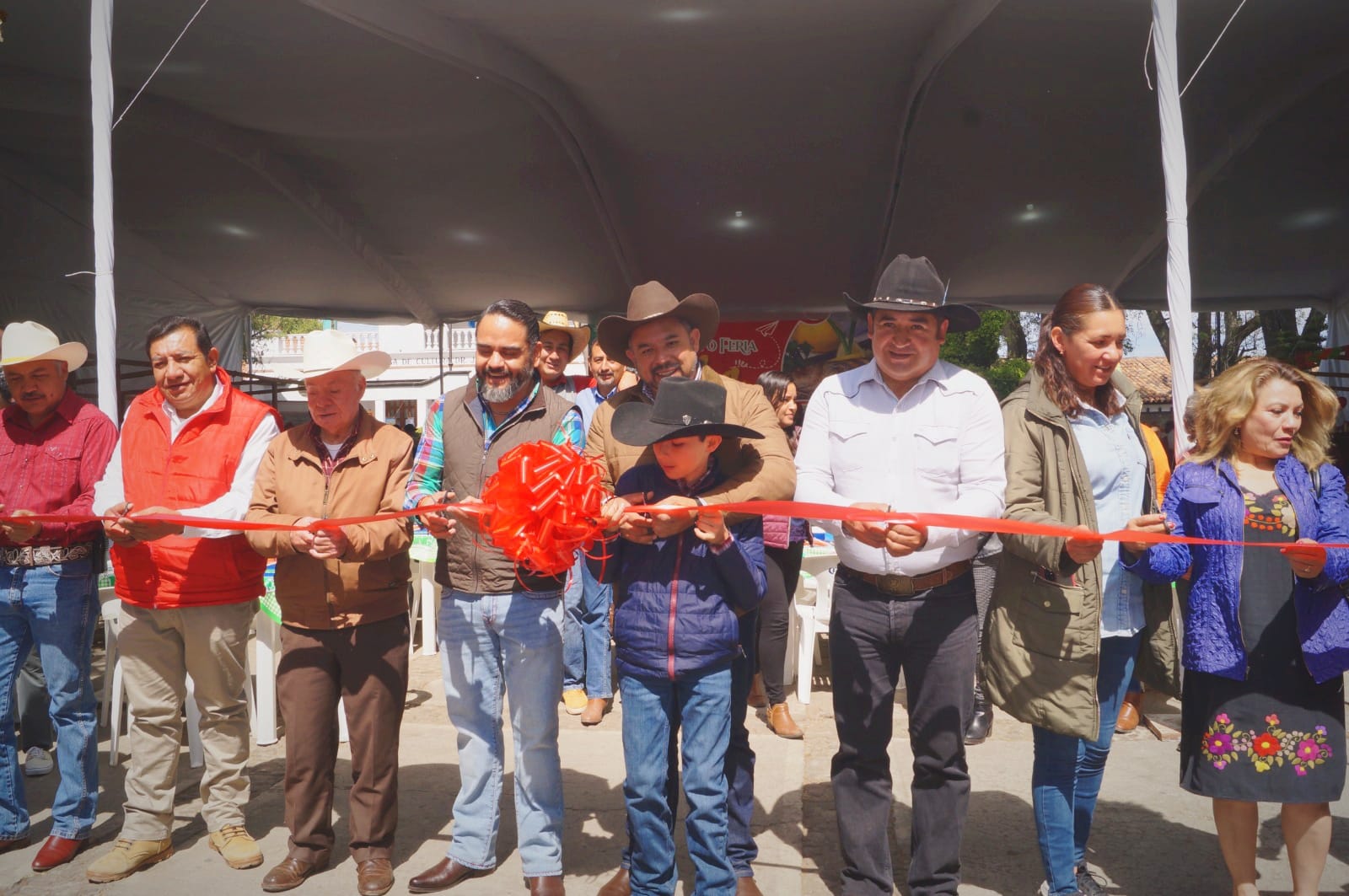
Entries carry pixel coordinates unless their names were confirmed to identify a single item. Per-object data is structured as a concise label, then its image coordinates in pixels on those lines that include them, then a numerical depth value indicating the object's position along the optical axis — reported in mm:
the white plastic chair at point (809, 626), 5906
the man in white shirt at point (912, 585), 2996
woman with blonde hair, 2855
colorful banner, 14859
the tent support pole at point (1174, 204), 4855
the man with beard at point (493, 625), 3344
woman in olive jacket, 3008
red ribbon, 2795
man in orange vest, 3645
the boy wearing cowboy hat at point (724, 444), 3189
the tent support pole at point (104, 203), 5168
